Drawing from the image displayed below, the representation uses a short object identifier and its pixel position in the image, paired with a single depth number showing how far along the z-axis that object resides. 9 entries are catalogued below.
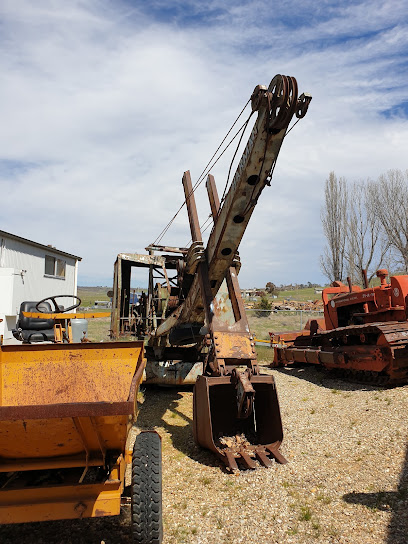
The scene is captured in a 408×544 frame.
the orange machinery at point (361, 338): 7.41
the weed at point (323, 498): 3.82
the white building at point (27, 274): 13.08
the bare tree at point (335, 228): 25.17
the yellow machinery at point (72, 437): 2.57
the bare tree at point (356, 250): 24.12
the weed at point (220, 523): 3.51
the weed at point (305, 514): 3.57
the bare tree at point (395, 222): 22.53
